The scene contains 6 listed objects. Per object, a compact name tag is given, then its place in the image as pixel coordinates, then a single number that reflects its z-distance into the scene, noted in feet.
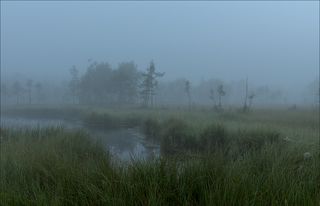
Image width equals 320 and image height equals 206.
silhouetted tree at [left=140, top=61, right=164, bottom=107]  185.98
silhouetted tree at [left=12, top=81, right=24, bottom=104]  253.85
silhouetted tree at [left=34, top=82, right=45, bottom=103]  293.88
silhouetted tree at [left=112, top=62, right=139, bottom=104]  218.93
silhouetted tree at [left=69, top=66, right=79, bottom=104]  251.68
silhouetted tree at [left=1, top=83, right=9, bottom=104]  262.49
